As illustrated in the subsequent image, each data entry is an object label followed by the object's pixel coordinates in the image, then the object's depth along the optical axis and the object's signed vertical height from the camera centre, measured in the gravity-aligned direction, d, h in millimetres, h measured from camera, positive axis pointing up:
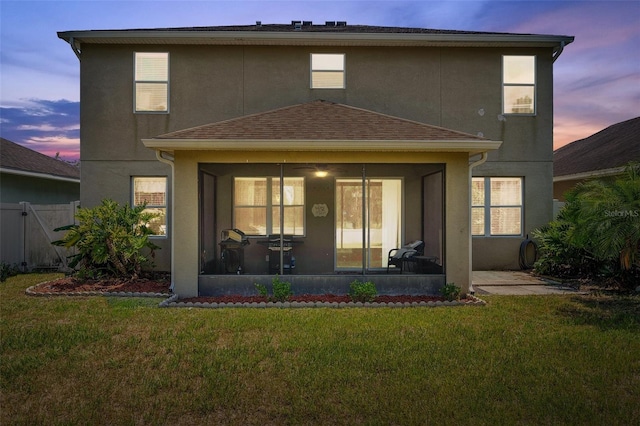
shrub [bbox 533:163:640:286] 6977 -45
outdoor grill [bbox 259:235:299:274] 9289 -787
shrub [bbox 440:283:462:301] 7848 -1294
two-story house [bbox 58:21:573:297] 10383 +2617
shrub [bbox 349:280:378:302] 7633 -1280
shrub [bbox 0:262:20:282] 10164 -1276
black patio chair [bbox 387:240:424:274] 9109 -711
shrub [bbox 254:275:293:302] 7629 -1258
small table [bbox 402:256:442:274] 8883 -937
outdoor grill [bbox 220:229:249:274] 9461 -680
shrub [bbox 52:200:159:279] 8805 -428
